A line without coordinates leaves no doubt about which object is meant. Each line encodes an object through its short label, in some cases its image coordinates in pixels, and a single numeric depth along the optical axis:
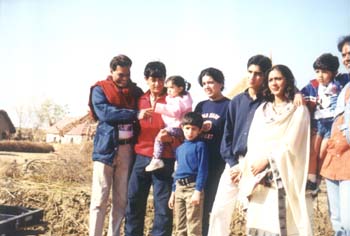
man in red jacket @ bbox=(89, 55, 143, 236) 2.64
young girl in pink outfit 2.55
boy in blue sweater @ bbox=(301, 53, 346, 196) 2.33
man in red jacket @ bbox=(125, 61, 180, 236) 2.57
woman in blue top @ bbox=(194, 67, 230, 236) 2.50
